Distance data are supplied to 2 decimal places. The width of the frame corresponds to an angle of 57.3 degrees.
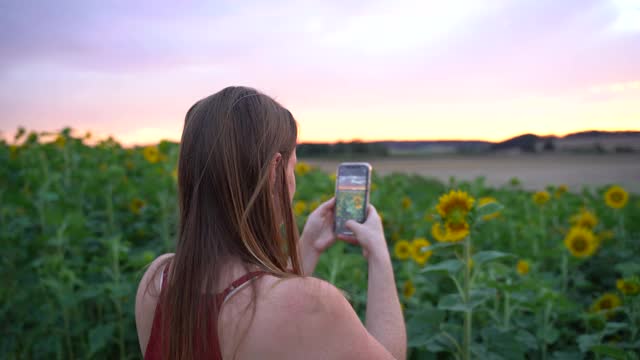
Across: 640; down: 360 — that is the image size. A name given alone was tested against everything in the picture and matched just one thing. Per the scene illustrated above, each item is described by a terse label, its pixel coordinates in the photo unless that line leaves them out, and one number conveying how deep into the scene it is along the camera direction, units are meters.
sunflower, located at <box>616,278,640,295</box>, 2.45
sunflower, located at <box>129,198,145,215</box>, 4.14
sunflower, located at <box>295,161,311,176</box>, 5.67
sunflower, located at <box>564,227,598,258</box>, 3.44
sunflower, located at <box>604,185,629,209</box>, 4.37
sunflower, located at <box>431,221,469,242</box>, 2.11
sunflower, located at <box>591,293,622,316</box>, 2.79
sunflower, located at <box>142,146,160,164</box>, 4.79
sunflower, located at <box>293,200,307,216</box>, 4.19
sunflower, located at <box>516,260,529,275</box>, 3.10
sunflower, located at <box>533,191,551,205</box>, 4.52
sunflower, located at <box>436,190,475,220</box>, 2.11
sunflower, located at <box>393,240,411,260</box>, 3.41
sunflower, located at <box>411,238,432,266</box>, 2.94
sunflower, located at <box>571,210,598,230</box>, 3.95
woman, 1.12
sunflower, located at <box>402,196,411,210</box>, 4.96
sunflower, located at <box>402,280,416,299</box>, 3.01
